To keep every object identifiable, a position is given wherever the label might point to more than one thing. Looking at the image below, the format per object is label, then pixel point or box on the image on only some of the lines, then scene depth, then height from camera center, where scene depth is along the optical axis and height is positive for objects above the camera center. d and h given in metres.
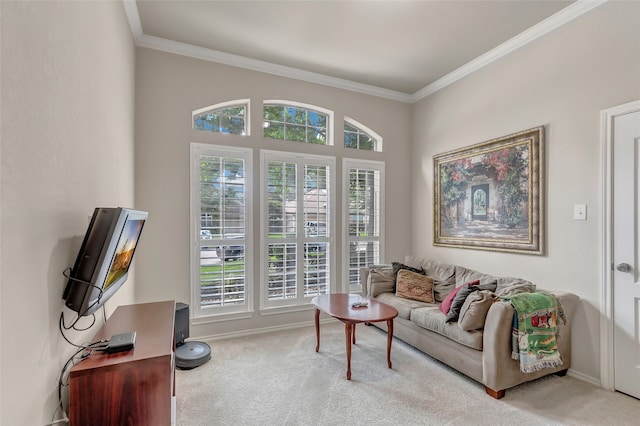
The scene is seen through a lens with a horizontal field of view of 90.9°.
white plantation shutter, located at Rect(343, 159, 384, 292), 4.16 -0.01
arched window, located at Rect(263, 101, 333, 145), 3.82 +1.16
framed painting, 2.98 +0.21
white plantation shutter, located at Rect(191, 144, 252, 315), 3.37 -0.16
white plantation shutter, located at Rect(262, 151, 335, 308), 3.69 -0.16
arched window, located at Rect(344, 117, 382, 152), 4.28 +1.08
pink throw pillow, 2.83 -0.81
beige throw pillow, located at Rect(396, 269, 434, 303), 3.44 -0.80
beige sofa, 2.28 -0.99
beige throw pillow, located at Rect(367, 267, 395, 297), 3.68 -0.79
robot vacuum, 2.75 -1.28
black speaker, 2.85 -1.00
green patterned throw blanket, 2.27 -0.86
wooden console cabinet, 1.24 -0.71
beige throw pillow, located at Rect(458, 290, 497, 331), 2.42 -0.74
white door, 2.34 -0.27
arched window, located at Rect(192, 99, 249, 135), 3.50 +1.10
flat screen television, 1.33 -0.20
